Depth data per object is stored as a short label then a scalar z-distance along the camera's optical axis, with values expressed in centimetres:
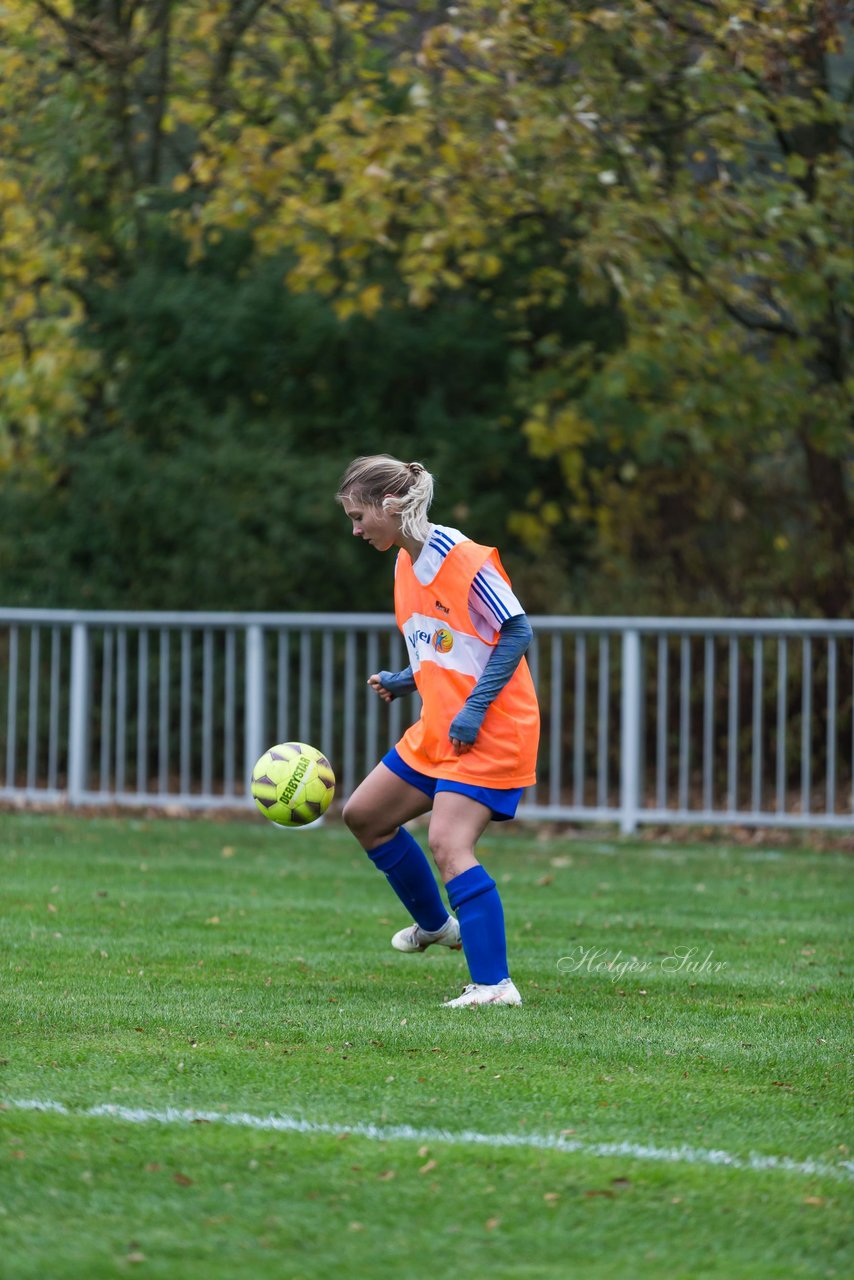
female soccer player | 1112
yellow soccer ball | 1237
